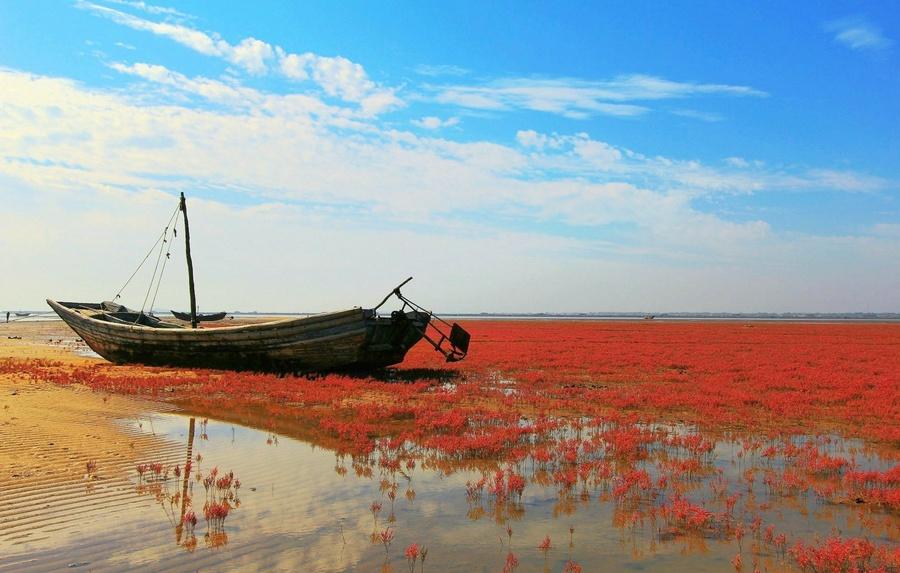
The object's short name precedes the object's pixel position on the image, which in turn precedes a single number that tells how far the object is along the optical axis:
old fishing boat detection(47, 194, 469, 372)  20.97
